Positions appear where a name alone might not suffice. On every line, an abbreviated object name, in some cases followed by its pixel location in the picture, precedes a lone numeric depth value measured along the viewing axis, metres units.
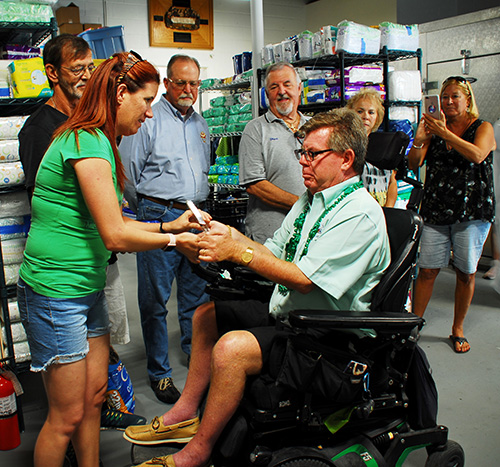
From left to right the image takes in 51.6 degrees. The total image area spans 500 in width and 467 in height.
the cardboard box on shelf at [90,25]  7.72
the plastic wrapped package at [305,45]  4.46
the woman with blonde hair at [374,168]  3.13
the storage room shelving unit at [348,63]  4.36
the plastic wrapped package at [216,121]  5.43
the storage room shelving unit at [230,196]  4.71
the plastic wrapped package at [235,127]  5.12
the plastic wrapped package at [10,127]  2.67
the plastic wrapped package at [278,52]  4.53
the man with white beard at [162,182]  2.92
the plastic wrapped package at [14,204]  2.71
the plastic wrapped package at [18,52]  3.09
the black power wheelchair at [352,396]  1.67
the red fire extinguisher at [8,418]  2.22
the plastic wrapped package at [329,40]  4.28
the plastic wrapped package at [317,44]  4.39
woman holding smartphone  3.32
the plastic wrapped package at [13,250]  2.72
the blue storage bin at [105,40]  3.65
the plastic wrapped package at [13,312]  2.70
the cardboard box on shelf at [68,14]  7.77
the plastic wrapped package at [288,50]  4.54
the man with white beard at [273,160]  2.99
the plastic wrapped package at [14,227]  2.71
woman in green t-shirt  1.58
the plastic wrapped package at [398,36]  4.54
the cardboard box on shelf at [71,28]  7.39
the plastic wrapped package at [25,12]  2.66
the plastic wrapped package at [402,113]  4.66
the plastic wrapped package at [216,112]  5.43
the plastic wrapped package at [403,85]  4.62
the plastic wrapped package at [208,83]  5.84
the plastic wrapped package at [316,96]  4.50
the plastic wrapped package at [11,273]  2.72
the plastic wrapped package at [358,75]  4.40
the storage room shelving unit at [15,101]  2.59
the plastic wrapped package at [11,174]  2.65
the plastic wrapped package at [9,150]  2.67
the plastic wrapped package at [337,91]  4.41
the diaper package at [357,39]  4.23
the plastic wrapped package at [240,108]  5.03
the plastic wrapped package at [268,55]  4.59
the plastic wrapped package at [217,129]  5.42
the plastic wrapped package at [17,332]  2.72
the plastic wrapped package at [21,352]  2.72
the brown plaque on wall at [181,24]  9.14
